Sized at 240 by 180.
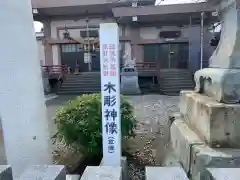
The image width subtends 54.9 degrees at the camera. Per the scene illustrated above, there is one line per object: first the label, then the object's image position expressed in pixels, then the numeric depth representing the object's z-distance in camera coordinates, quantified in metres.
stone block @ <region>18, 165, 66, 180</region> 1.66
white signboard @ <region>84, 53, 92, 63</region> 14.41
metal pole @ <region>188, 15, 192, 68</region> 13.55
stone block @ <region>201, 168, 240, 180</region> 1.47
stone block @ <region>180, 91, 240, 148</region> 2.65
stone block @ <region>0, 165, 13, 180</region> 1.57
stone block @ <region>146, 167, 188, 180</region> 1.66
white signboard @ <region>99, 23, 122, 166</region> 2.51
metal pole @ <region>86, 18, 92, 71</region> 14.08
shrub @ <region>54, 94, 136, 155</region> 3.35
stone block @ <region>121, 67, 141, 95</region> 11.80
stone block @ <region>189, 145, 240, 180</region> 2.46
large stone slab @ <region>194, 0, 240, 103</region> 2.77
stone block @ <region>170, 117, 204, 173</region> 2.88
